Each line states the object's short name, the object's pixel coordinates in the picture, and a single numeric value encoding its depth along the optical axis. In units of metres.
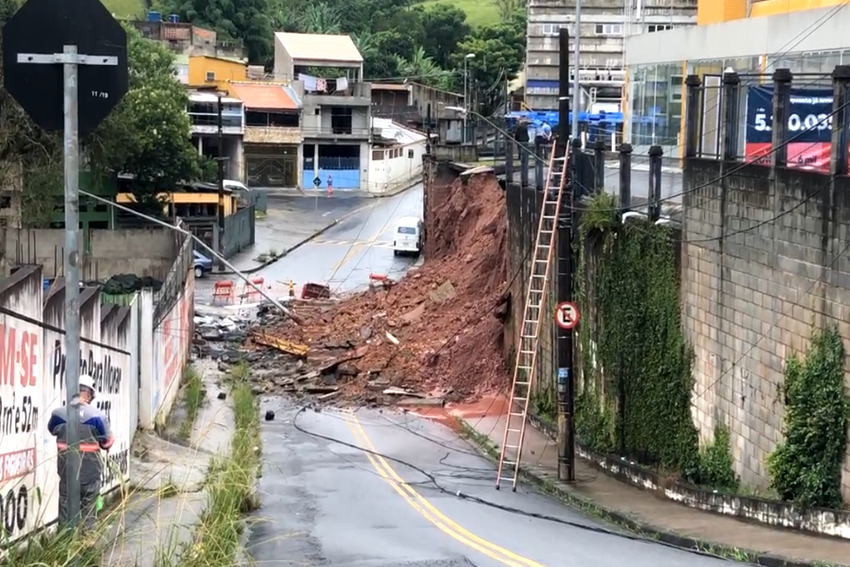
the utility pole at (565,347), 20.12
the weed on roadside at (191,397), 24.47
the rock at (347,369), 32.91
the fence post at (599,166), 22.88
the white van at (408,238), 56.31
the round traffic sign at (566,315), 19.94
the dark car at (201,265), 52.38
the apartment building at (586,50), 67.62
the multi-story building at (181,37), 91.69
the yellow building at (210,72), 83.69
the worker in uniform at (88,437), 9.89
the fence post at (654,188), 19.94
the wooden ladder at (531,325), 21.33
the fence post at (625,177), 21.03
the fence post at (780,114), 15.31
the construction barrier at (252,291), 47.36
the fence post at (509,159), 31.63
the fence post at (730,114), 16.84
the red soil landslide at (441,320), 31.38
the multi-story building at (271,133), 79.94
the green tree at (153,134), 55.22
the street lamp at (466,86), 82.31
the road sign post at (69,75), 8.16
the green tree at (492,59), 97.75
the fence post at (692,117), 18.12
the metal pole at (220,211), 55.38
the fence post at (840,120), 13.90
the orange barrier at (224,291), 46.09
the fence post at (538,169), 27.23
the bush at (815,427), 13.87
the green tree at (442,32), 116.94
